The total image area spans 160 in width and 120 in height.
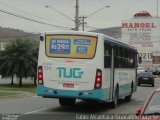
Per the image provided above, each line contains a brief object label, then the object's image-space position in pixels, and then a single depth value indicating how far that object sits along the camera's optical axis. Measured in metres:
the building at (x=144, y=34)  140.88
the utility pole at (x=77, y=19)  50.97
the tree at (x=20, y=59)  44.03
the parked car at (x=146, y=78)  51.97
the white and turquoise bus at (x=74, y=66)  19.67
